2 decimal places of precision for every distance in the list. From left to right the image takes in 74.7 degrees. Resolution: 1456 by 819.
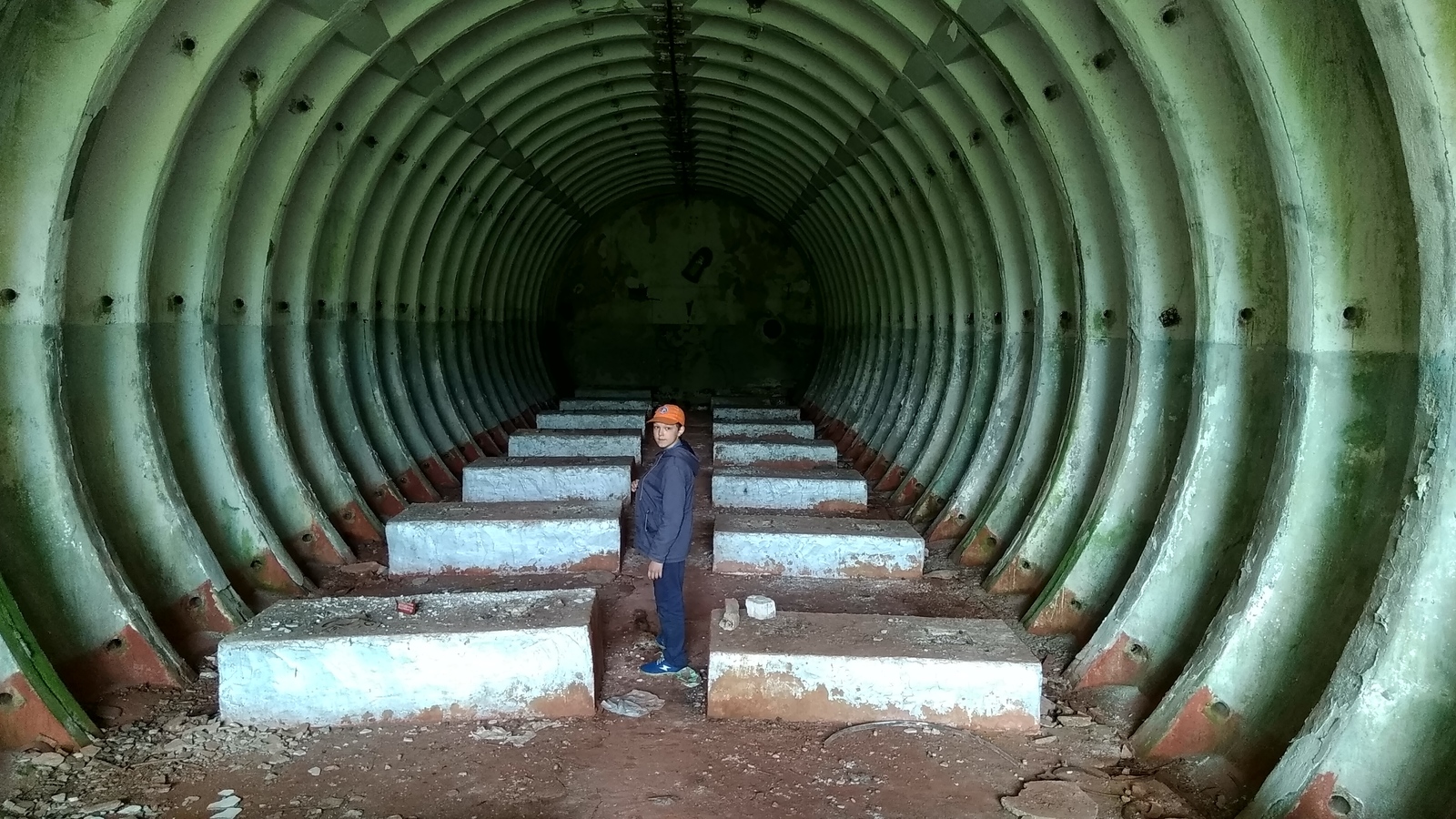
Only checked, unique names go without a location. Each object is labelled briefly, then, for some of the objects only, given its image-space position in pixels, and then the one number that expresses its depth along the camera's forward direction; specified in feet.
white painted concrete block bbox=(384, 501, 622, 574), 22.09
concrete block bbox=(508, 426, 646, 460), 34.45
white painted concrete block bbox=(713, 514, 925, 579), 21.99
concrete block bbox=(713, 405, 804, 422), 41.39
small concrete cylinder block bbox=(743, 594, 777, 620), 15.99
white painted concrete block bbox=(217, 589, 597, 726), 14.11
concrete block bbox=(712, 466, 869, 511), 27.20
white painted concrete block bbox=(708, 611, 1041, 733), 14.44
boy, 16.58
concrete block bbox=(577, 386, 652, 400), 52.41
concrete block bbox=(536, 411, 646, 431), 39.91
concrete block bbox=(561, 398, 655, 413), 46.57
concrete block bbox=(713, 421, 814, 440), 36.99
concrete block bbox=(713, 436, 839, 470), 33.04
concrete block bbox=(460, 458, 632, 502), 27.66
